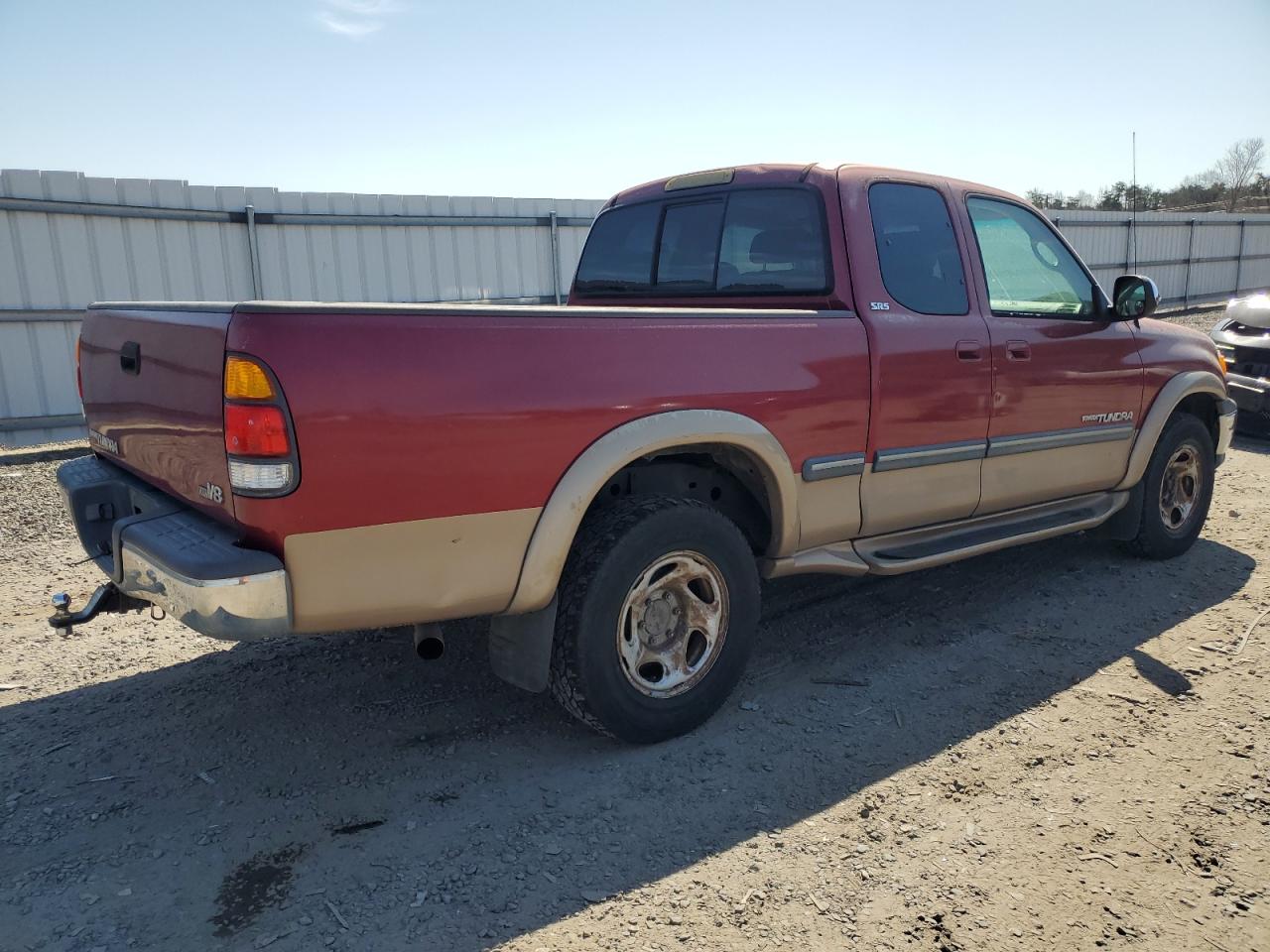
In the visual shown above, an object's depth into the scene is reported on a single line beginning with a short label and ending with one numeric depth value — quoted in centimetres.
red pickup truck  253
